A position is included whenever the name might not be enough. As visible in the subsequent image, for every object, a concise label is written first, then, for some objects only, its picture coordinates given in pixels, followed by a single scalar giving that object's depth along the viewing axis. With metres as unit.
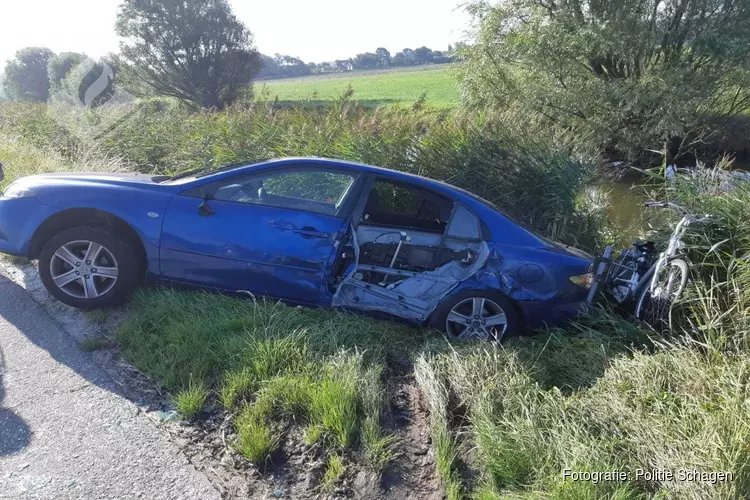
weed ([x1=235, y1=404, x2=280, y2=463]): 3.06
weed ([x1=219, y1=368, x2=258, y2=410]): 3.48
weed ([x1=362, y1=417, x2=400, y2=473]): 3.03
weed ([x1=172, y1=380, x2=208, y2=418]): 3.39
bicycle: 4.71
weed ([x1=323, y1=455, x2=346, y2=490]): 2.91
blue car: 4.61
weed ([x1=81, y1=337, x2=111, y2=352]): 4.12
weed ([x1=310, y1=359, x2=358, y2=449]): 3.18
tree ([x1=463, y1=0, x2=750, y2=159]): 16.30
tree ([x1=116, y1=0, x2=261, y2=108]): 37.84
